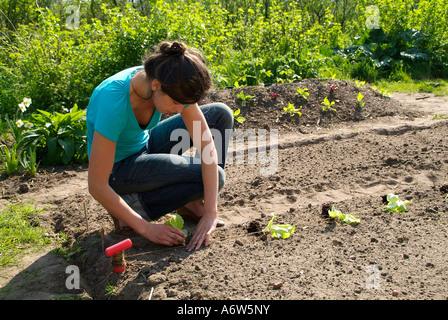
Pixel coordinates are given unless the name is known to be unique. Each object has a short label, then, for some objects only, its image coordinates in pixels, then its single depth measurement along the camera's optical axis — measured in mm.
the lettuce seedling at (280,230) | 2609
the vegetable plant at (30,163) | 3787
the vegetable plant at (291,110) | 4918
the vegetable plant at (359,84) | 5508
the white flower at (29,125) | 4056
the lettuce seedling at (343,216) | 2714
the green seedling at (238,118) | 4734
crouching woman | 2162
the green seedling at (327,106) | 4996
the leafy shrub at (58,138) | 4039
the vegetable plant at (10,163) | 3822
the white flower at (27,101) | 4253
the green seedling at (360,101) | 5113
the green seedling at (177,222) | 2660
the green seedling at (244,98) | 4977
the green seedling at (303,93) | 5111
